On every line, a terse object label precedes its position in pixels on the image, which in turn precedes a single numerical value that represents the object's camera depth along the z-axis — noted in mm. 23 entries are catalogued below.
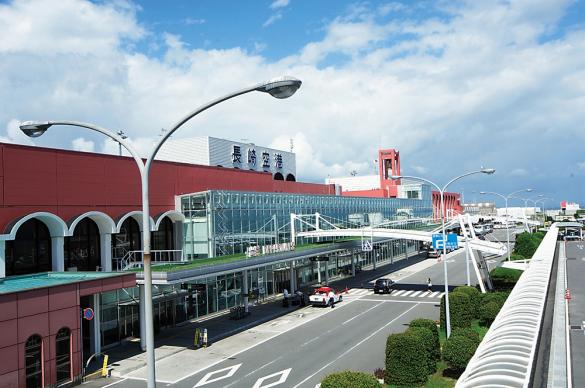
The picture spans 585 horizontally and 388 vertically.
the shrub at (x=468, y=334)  21972
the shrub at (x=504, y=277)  43331
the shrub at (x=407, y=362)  19750
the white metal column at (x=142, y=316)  28592
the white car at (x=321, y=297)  39875
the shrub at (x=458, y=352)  20406
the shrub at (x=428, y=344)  20625
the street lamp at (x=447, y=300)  26588
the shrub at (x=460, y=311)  28953
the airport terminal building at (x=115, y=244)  22188
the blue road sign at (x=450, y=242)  30672
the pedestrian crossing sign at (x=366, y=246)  46422
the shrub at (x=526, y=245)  59062
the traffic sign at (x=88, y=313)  24344
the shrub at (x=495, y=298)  31391
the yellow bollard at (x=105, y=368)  23641
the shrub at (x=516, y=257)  53559
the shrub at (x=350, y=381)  14594
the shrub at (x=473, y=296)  30794
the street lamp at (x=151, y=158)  9602
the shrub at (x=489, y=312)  28953
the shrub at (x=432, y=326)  22938
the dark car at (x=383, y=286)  45531
